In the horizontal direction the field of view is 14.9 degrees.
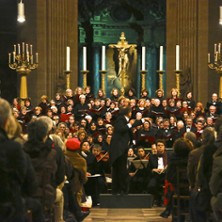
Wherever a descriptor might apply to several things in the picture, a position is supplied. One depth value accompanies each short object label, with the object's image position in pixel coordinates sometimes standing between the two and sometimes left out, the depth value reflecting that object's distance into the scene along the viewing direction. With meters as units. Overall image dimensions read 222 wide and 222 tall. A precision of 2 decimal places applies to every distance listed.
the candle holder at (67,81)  24.12
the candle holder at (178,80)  23.58
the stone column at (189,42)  25.91
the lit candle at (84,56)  22.83
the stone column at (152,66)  30.36
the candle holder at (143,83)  24.27
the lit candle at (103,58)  23.23
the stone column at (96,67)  30.08
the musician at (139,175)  16.64
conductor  14.98
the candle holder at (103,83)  24.15
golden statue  26.69
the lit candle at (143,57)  22.88
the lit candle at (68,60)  22.64
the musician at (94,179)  16.17
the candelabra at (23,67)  22.61
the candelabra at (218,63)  22.42
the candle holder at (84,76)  23.22
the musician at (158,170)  16.34
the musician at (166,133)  19.20
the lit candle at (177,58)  22.86
